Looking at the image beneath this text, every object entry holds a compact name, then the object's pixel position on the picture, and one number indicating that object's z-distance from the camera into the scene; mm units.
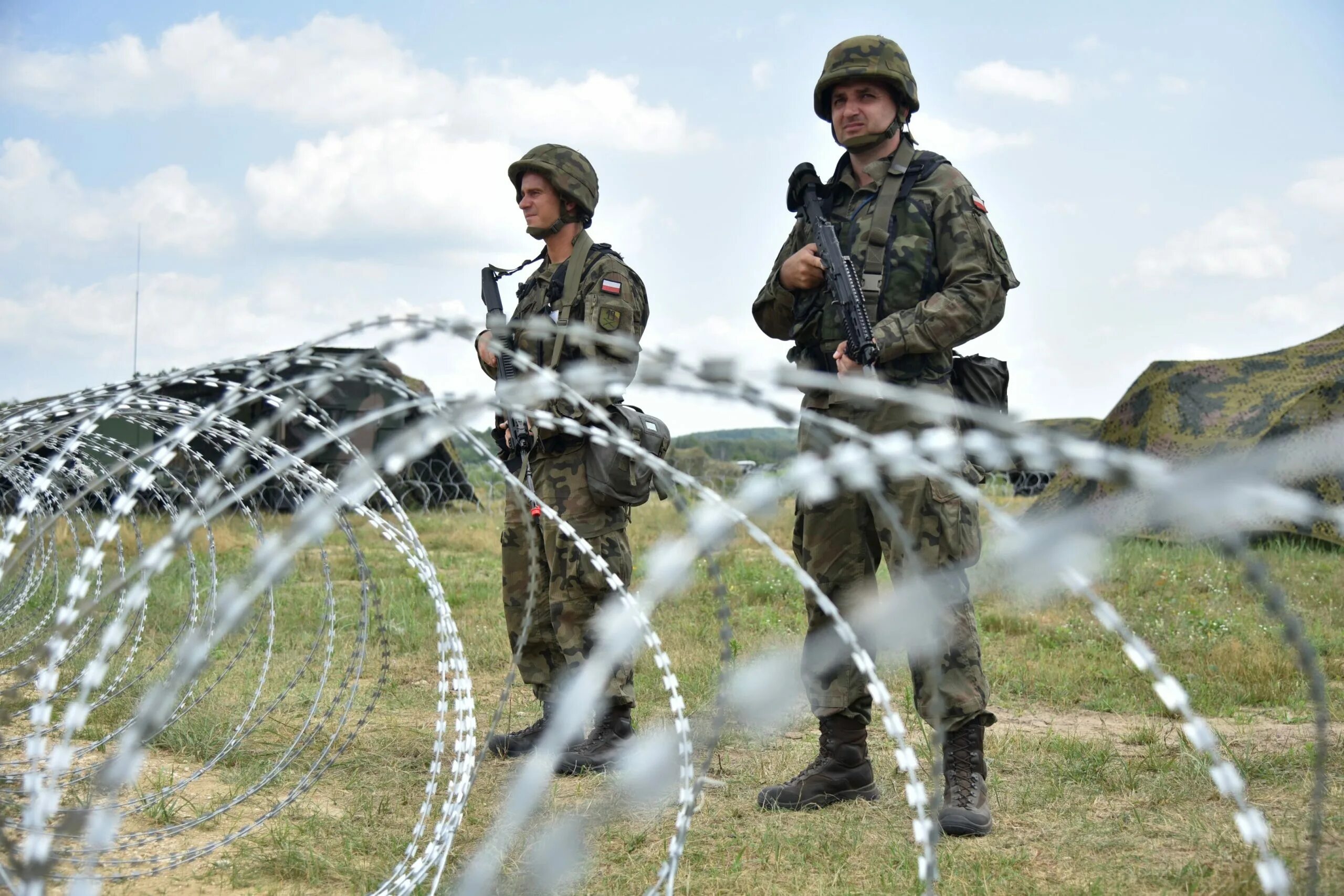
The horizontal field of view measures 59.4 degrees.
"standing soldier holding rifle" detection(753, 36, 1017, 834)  3566
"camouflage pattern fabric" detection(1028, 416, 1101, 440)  16447
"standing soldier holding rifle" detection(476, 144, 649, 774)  4352
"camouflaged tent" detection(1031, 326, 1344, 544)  9312
